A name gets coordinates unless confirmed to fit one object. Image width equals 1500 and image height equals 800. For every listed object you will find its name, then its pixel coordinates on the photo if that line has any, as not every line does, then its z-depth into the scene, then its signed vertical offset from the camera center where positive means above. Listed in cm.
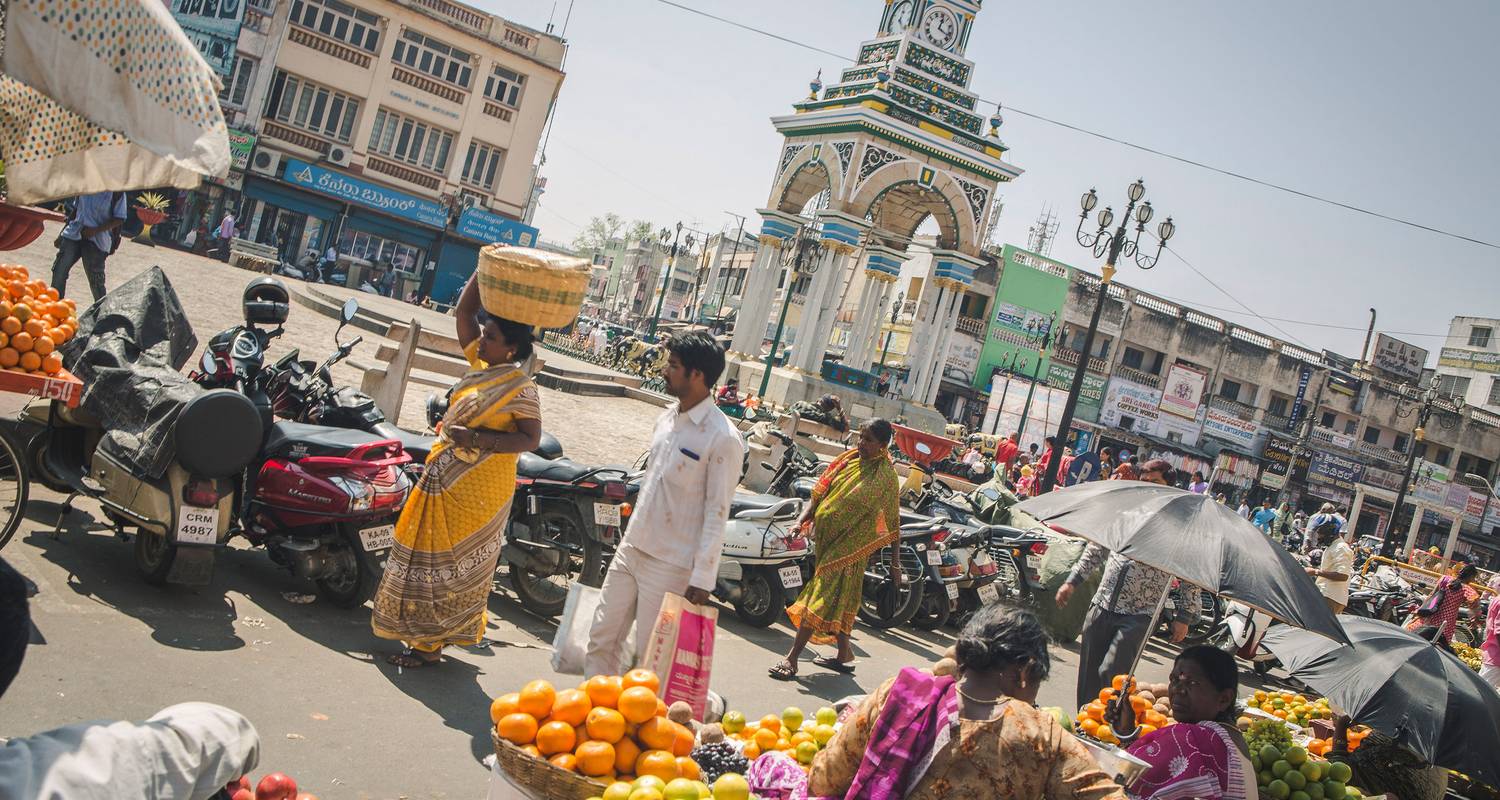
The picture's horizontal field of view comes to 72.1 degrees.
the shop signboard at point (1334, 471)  4547 +234
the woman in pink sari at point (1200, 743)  358 -88
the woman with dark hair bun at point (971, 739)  265 -79
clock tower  2692 +587
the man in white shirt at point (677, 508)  446 -69
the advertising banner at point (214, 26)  3356 +595
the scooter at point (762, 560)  792 -145
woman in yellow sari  481 -100
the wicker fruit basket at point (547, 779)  310 -138
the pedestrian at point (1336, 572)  1165 -51
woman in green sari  697 -94
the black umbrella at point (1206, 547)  461 -29
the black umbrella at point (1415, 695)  482 -71
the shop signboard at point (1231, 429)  4288 +272
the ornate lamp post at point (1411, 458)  3056 +263
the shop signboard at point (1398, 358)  4962 +875
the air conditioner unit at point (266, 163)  3359 +197
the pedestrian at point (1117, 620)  621 -91
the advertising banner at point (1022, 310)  4044 +494
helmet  618 -45
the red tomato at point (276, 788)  254 -134
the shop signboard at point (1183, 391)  4188 +361
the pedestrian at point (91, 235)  880 -50
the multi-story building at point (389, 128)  3388 +436
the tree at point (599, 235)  11128 +891
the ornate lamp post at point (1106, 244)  1788 +378
